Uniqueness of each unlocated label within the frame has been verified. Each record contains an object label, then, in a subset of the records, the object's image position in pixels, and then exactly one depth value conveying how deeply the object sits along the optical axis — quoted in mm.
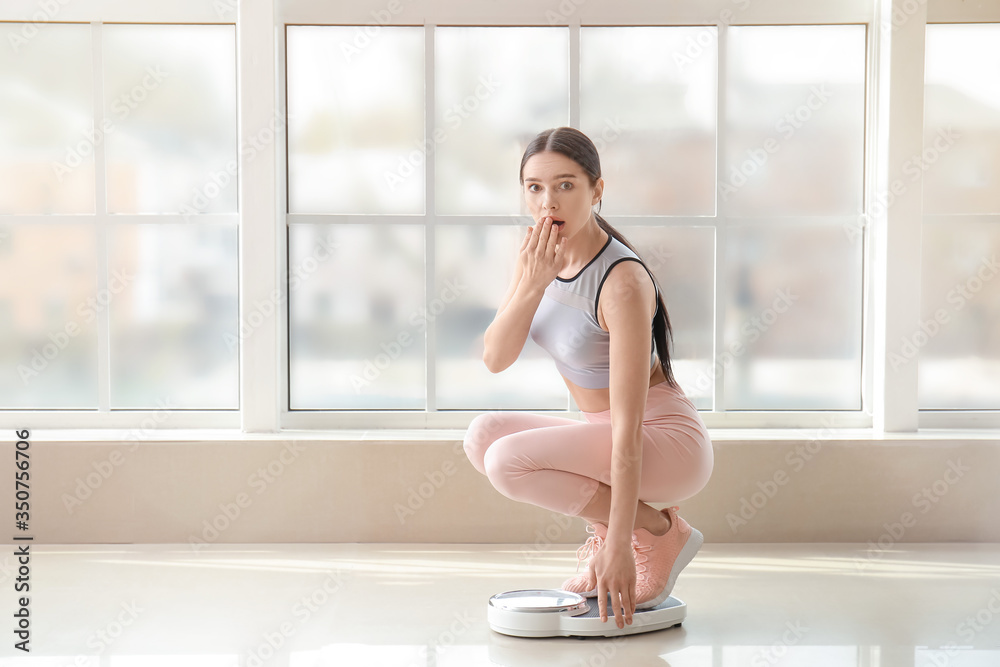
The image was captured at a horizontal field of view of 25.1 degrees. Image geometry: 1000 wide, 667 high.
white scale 4197
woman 4104
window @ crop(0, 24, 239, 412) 5007
